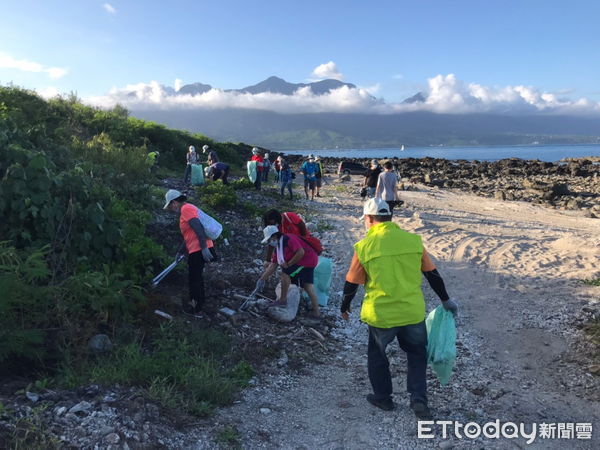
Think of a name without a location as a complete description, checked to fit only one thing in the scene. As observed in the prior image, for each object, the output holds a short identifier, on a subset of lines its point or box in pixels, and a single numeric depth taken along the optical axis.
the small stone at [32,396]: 3.34
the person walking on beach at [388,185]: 10.91
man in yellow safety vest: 3.74
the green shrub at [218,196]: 12.34
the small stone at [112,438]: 2.99
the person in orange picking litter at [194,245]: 5.48
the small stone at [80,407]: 3.25
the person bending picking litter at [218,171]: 16.06
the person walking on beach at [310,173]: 17.05
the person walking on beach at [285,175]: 16.69
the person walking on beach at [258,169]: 17.30
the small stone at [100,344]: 4.35
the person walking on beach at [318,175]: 17.62
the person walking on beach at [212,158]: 16.64
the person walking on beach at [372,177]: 12.77
